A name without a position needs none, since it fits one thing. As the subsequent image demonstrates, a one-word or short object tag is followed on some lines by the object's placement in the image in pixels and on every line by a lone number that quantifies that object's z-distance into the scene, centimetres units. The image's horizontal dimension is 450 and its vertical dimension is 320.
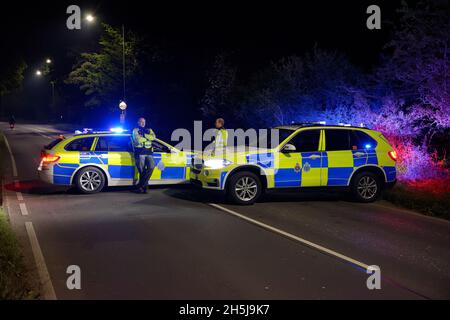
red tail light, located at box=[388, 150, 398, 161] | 1138
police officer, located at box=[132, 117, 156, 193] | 1190
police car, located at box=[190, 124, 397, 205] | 1056
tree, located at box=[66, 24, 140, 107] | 3897
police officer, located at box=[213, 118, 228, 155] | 1156
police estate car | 1182
